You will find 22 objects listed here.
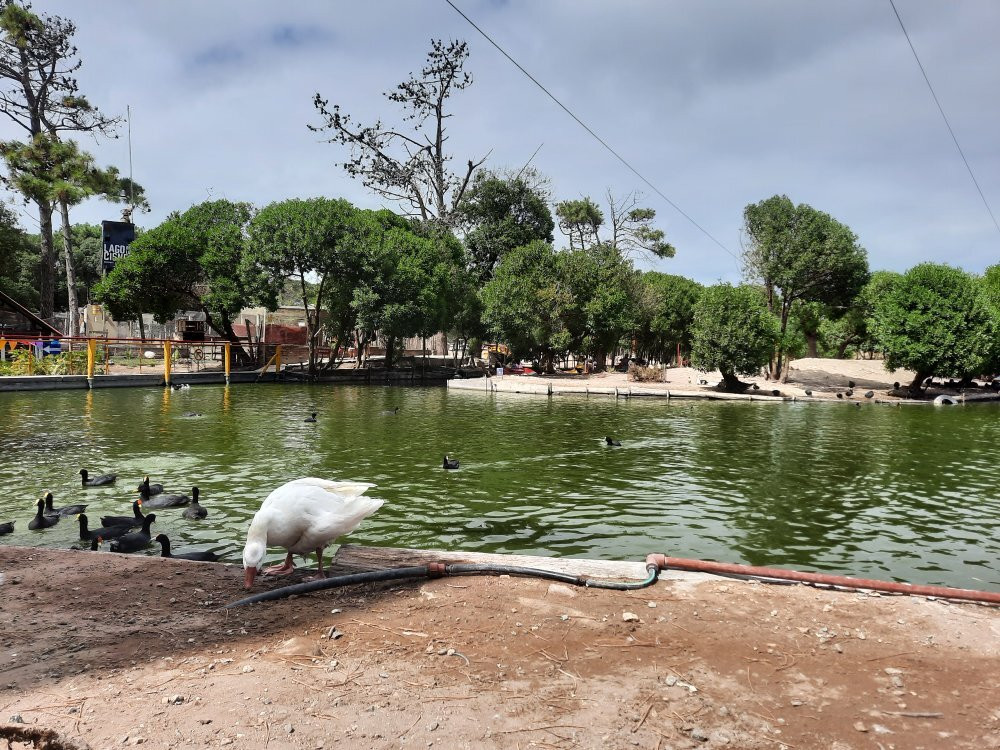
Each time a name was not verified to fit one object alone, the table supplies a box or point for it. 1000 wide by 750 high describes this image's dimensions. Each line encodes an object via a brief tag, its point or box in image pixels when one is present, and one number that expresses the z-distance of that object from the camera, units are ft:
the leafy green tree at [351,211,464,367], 132.05
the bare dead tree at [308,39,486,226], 170.81
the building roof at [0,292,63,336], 122.31
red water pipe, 17.48
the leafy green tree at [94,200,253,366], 131.13
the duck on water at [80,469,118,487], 40.21
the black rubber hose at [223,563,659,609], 17.42
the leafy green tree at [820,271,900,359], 159.82
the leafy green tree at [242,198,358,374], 124.36
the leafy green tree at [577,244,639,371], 147.43
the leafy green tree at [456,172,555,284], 185.37
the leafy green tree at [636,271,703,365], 180.75
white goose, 18.63
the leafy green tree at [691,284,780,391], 113.91
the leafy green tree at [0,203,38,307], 134.00
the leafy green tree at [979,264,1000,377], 114.32
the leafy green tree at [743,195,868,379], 134.41
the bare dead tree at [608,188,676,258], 191.32
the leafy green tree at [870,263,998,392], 110.63
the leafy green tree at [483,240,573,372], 146.00
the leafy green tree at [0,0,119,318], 131.03
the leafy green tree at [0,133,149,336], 123.44
